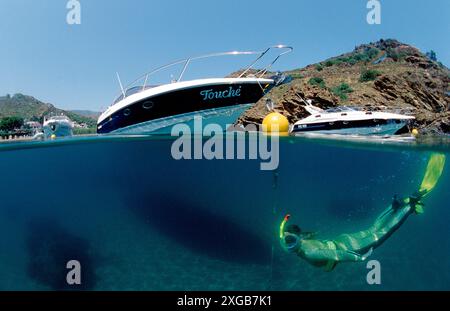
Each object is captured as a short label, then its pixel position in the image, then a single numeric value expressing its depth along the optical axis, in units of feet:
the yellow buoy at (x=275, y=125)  55.88
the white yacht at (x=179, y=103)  42.24
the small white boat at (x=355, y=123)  70.69
